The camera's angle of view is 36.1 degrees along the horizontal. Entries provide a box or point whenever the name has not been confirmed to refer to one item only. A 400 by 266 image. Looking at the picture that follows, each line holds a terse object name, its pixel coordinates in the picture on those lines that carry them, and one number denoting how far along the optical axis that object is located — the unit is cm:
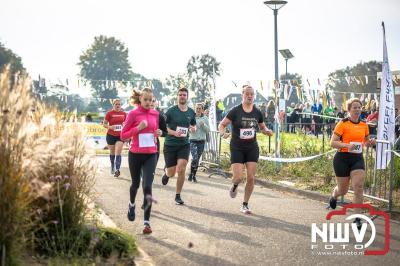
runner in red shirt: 1543
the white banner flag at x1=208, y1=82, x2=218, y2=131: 1862
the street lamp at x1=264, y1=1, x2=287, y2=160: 1606
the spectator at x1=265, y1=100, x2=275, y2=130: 2874
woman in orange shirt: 874
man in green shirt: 1079
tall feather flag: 1110
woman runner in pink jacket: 827
